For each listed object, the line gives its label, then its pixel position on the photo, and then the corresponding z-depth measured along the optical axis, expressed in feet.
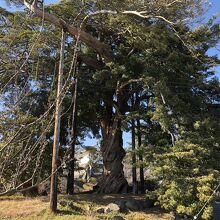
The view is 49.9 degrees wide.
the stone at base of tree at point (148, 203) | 35.48
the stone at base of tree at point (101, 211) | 31.56
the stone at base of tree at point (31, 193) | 38.59
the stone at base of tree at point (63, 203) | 31.64
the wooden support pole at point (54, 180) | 29.59
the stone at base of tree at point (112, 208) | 31.92
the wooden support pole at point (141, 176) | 43.68
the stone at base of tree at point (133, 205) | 33.87
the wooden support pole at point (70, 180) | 38.92
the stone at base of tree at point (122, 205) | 32.74
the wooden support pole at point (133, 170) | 42.97
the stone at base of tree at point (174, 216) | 30.71
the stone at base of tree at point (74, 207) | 31.54
